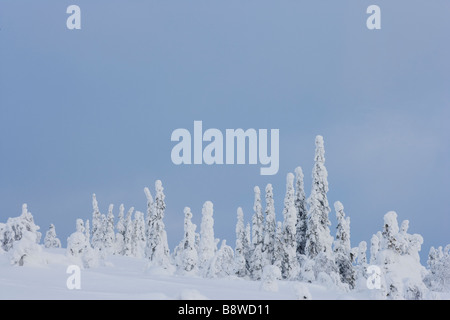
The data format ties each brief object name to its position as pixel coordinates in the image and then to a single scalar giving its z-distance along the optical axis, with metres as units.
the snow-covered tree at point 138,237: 83.19
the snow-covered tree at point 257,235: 47.75
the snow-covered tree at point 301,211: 43.53
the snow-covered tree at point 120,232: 83.50
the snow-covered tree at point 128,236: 82.38
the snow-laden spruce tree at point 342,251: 36.71
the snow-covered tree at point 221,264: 35.30
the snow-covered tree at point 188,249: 44.74
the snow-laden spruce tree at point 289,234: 42.44
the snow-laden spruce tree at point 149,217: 57.72
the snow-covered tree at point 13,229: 31.95
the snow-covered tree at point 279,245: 44.23
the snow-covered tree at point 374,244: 54.75
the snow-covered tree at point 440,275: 38.19
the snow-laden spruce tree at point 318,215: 39.59
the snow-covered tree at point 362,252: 58.74
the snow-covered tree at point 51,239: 74.56
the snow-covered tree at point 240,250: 48.49
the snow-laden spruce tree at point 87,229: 86.28
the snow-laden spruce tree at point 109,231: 80.88
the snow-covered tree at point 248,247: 49.94
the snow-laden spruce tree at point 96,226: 80.06
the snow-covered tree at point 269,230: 47.25
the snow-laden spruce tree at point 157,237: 56.32
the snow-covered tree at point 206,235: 46.00
